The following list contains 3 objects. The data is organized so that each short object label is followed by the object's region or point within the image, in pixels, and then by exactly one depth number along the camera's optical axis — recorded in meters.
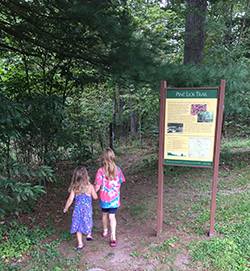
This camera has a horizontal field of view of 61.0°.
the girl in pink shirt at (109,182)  3.36
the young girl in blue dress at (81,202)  3.28
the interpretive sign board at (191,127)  3.21
